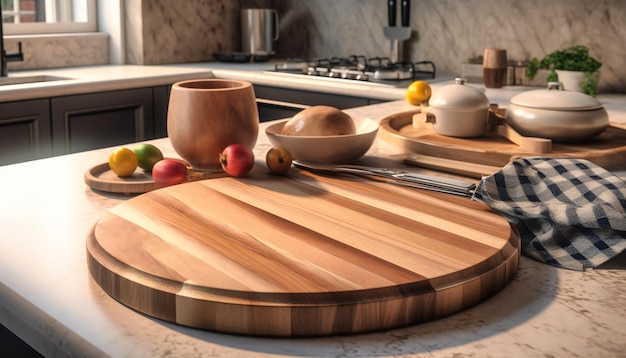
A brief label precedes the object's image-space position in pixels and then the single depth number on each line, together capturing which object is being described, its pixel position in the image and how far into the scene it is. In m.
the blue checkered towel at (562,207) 0.85
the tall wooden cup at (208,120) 1.19
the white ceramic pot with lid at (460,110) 1.37
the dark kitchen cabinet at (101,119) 2.56
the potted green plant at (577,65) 2.39
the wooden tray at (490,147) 1.28
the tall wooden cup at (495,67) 2.58
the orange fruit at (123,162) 1.16
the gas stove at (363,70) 2.72
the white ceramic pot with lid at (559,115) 1.32
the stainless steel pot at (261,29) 3.55
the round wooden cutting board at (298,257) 0.67
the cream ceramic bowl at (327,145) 1.20
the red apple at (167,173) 1.11
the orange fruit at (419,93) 2.00
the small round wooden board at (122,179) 1.11
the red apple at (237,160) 1.11
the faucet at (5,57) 2.77
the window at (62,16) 3.30
